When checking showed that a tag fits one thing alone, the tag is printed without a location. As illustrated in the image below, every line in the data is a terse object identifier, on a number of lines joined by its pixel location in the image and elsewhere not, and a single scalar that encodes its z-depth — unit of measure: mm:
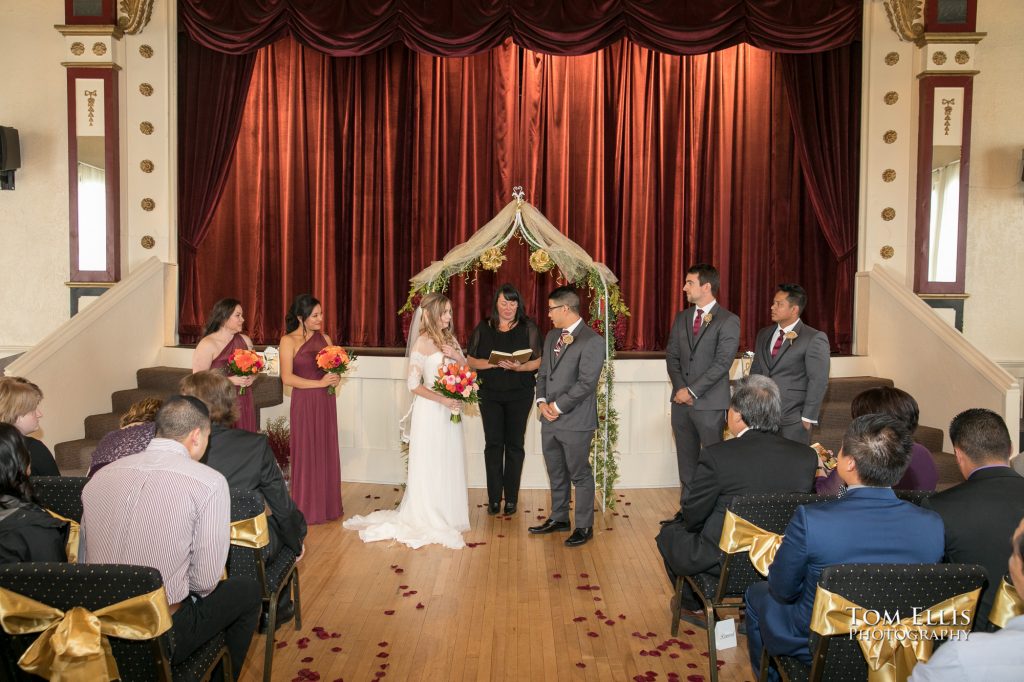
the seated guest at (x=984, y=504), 3109
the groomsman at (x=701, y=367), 6246
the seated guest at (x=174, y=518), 2998
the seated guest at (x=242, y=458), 4199
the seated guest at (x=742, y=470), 4031
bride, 6324
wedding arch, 7102
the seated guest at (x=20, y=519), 2920
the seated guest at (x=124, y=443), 3770
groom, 6035
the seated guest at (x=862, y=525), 2979
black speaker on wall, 8883
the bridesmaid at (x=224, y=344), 6523
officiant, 6723
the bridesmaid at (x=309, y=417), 6707
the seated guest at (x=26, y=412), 4148
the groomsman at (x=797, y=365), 5984
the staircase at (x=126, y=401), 7527
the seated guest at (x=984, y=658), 2004
